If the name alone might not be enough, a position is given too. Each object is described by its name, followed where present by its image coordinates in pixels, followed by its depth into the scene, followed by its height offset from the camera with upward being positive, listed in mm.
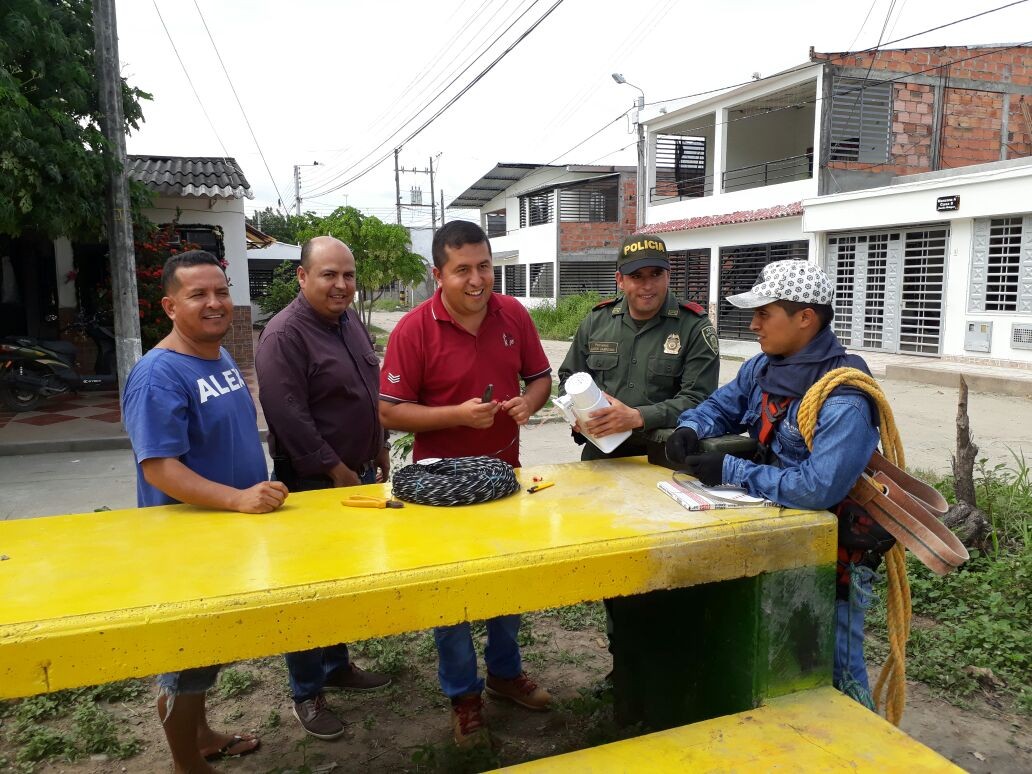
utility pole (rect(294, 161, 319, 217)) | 42656 +6423
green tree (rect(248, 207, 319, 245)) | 35812 +3994
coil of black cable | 2105 -522
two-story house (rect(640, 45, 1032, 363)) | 11938 +2071
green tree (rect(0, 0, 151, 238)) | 6590 +1665
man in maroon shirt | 2699 -378
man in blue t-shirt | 2055 -365
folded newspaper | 2008 -550
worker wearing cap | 1902 -385
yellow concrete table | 1419 -590
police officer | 2836 -185
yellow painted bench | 1588 -996
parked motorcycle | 8852 -840
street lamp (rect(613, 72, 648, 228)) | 19609 +3579
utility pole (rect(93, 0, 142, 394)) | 7340 +986
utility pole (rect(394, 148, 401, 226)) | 39406 +5694
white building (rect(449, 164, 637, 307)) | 24828 +2432
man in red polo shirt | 2506 -309
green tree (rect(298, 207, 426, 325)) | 16484 +1235
